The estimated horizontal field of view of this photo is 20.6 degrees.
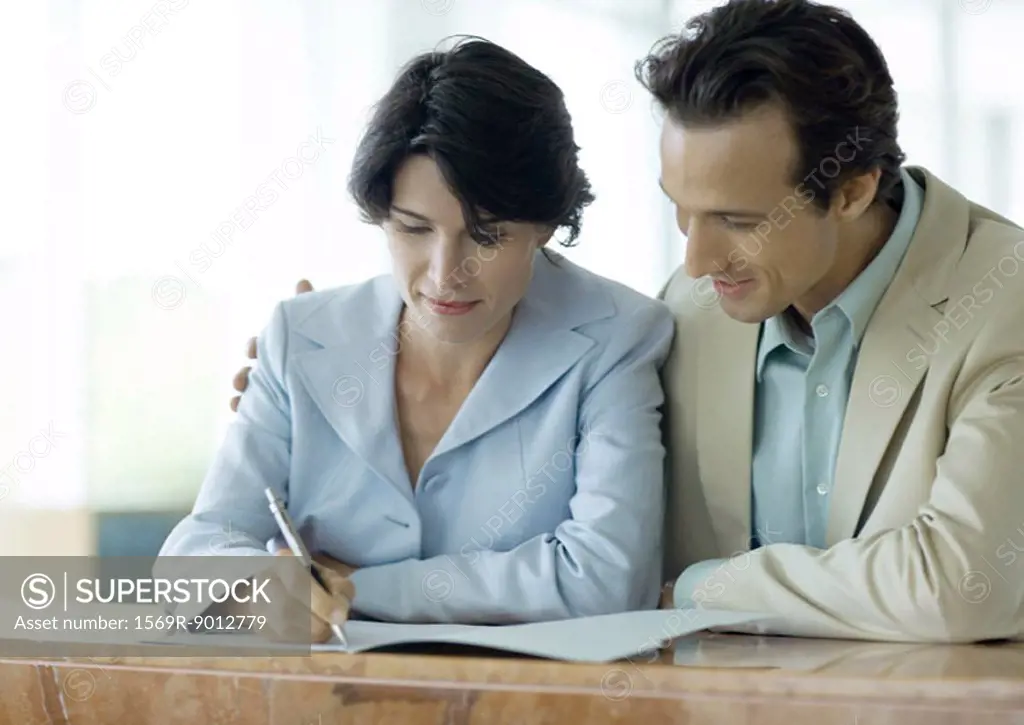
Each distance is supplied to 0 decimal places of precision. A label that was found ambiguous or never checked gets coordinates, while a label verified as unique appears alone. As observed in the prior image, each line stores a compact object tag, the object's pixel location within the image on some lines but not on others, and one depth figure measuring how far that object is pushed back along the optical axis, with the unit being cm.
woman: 232
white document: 203
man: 221
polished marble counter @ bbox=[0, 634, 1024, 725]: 193
